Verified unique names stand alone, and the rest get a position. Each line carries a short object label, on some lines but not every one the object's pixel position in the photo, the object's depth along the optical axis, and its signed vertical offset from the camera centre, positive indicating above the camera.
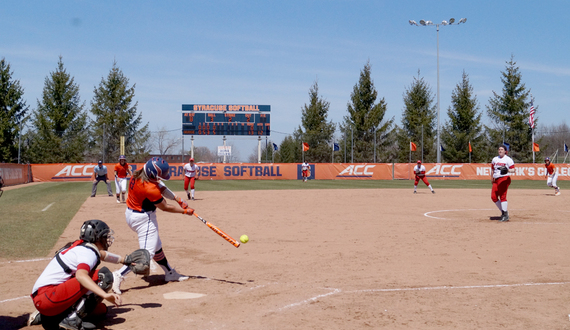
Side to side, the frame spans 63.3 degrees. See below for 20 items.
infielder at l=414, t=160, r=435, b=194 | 28.55 -0.48
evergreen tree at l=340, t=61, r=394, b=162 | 60.62 +6.78
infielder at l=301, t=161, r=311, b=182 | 44.41 -0.53
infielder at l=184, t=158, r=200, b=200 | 23.20 -0.39
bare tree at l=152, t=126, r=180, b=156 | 58.30 +3.23
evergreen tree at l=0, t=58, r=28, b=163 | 48.25 +5.67
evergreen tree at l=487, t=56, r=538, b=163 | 58.53 +5.84
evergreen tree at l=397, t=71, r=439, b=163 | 60.72 +5.74
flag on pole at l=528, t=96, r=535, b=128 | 46.99 +4.93
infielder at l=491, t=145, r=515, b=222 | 14.82 -0.46
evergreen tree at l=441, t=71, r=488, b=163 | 59.03 +4.15
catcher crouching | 5.19 -1.37
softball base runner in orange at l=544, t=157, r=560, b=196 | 27.14 -0.68
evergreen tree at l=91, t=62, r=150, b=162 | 57.22 +6.14
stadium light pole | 42.69 +13.15
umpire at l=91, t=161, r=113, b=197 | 24.28 -0.50
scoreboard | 56.84 +5.60
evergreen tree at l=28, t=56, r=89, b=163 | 48.00 +4.63
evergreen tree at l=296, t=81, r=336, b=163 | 64.06 +6.63
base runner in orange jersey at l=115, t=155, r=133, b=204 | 20.68 -0.43
